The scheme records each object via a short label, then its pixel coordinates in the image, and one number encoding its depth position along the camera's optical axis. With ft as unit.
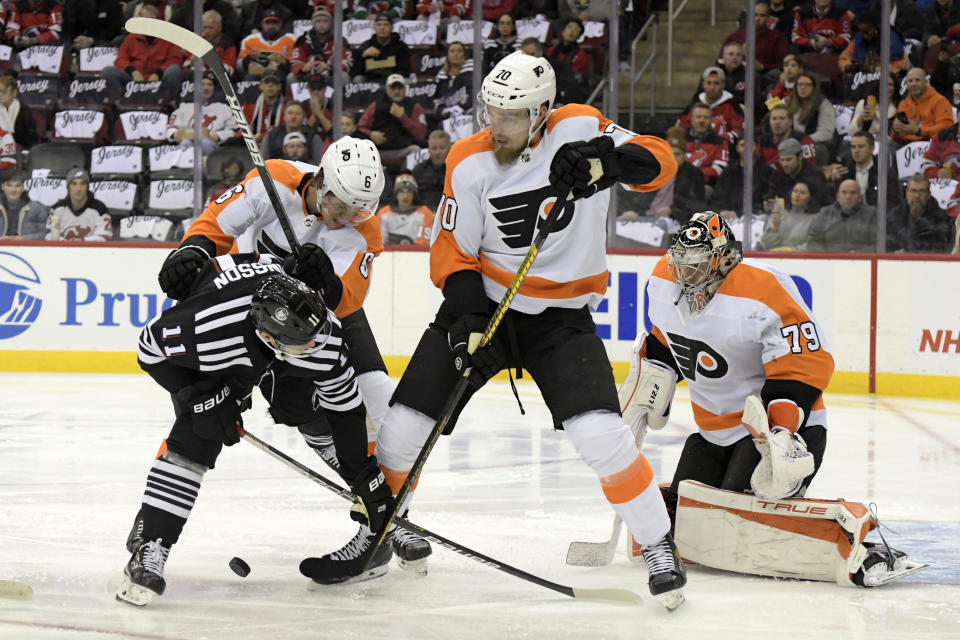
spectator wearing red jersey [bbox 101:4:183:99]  52.65
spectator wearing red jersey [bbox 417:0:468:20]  51.83
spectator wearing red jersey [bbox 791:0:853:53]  49.52
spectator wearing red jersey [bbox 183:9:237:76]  52.85
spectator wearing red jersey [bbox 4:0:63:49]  54.08
